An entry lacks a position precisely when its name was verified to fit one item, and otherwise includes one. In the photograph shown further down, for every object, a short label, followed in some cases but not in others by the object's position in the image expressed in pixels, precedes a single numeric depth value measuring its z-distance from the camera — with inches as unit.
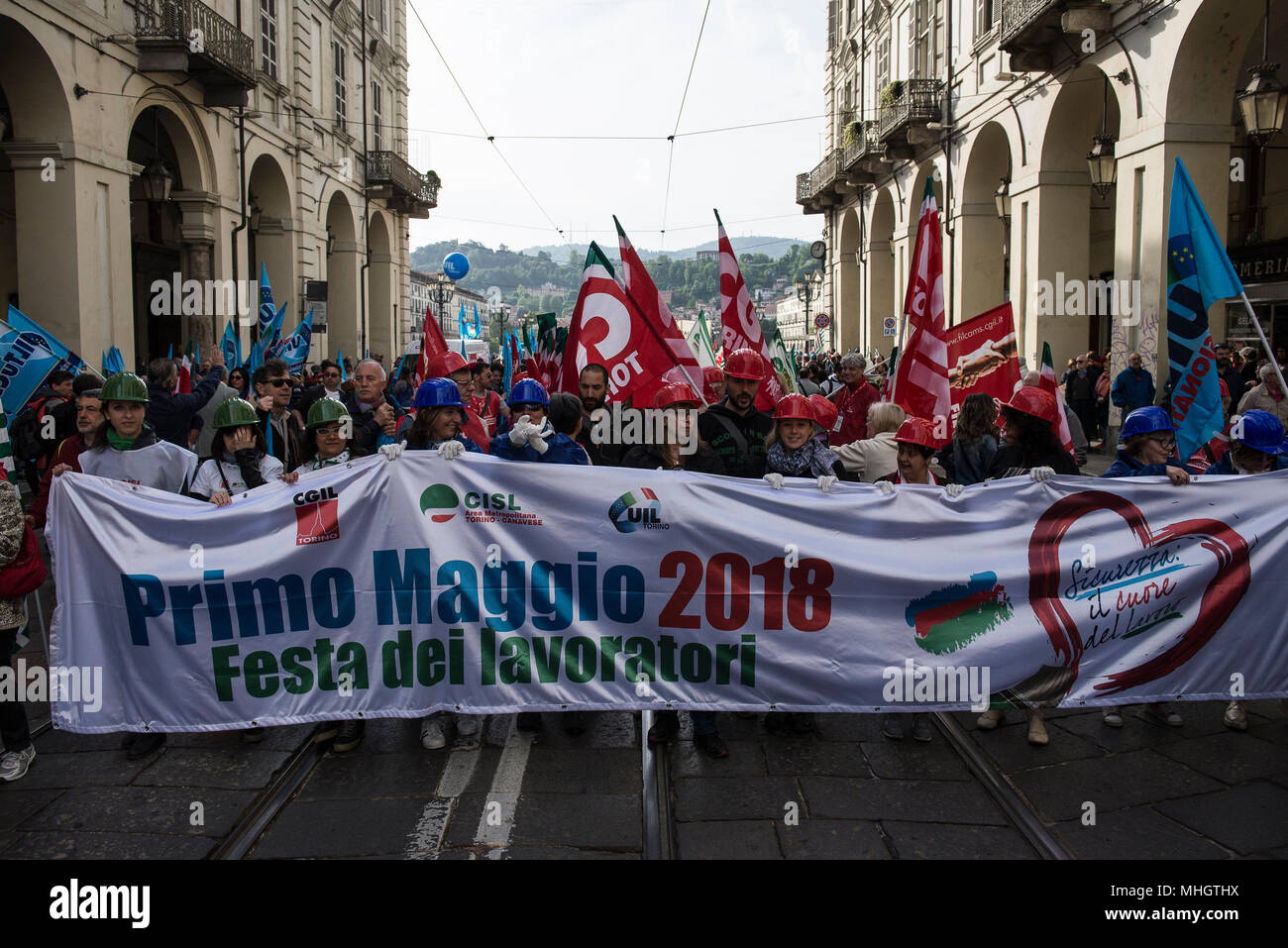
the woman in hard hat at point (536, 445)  195.3
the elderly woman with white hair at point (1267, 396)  417.7
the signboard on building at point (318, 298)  620.5
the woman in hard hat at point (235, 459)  200.8
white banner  180.1
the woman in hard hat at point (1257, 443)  203.2
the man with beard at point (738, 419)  225.9
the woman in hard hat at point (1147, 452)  201.2
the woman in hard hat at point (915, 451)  205.6
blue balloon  1178.6
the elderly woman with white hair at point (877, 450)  236.2
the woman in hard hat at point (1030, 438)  211.8
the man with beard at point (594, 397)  264.1
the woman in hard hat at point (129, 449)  204.2
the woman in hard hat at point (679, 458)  189.5
